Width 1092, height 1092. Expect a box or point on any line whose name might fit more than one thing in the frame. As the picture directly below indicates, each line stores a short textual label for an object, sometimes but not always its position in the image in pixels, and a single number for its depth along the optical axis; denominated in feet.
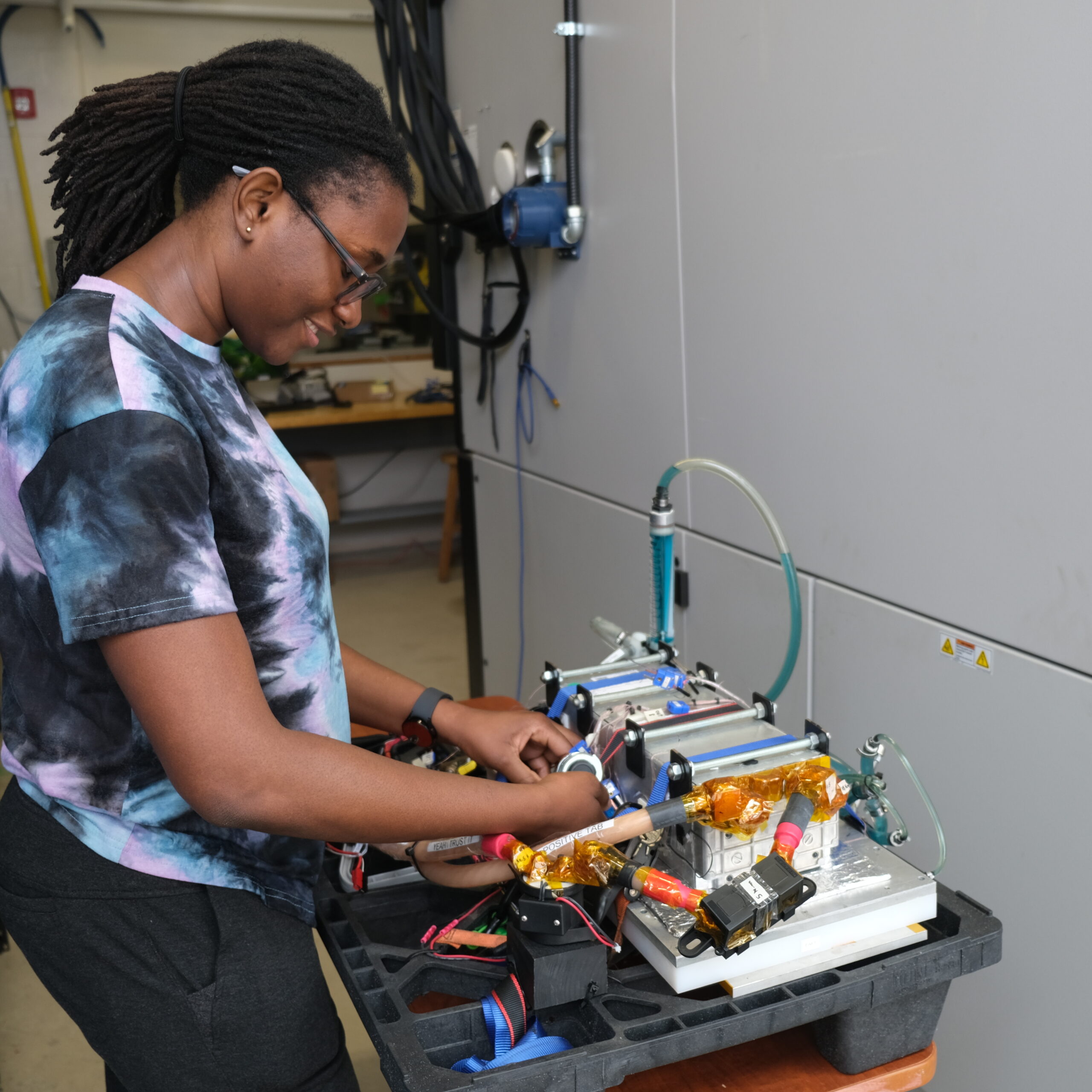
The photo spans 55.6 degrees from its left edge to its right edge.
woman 2.42
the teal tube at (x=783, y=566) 3.83
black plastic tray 2.41
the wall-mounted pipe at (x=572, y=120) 6.44
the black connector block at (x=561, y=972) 2.62
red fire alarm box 15.90
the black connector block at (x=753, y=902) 2.38
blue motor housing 6.73
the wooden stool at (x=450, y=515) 16.48
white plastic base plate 2.63
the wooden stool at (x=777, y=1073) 2.82
